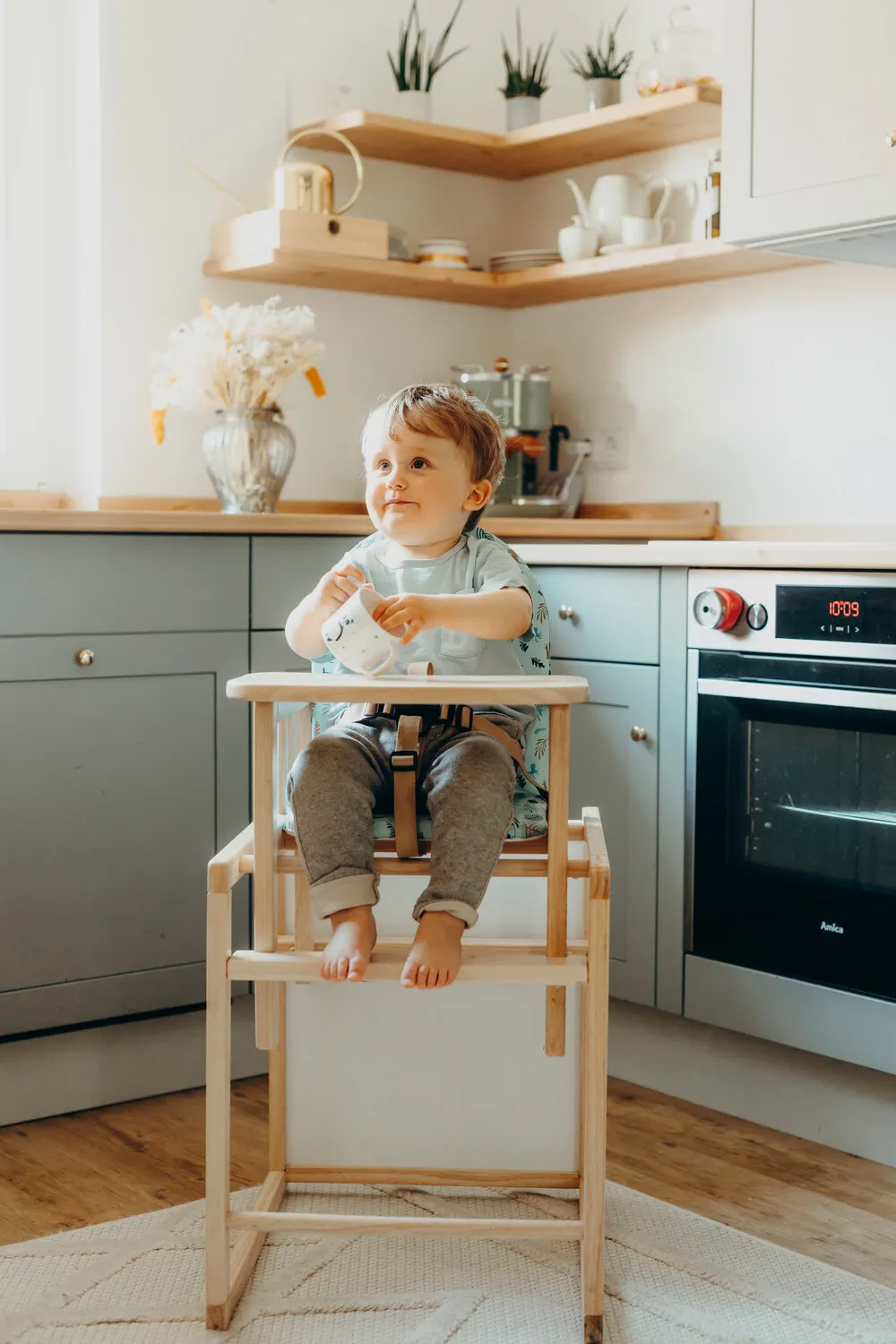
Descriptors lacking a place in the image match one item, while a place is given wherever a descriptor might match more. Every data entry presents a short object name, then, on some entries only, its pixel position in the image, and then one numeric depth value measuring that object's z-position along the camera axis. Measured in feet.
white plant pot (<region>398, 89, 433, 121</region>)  10.40
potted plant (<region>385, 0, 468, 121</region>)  10.39
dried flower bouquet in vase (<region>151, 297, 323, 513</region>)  8.92
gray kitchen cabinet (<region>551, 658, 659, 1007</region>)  8.08
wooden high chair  5.17
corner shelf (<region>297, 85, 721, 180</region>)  9.47
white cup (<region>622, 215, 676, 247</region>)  9.83
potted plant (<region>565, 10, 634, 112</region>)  10.18
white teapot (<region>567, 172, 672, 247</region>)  10.17
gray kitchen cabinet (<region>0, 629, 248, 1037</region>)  7.58
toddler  5.28
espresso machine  10.20
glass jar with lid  9.55
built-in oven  7.04
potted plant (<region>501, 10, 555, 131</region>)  10.59
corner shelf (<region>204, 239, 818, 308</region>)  9.39
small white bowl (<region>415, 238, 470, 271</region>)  10.25
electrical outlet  10.73
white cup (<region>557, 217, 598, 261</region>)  10.10
